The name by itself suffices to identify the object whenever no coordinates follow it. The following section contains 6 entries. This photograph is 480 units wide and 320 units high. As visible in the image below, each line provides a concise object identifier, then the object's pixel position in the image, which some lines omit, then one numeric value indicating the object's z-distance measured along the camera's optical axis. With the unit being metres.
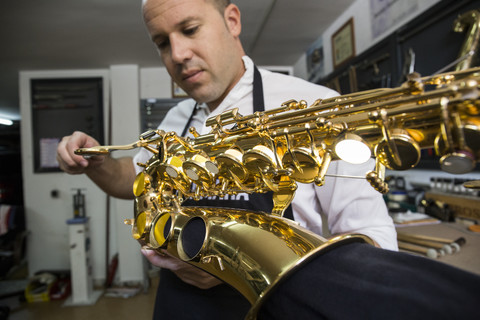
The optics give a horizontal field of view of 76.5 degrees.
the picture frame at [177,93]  4.51
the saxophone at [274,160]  0.41
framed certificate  2.76
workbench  1.12
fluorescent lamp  7.64
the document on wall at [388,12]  2.04
